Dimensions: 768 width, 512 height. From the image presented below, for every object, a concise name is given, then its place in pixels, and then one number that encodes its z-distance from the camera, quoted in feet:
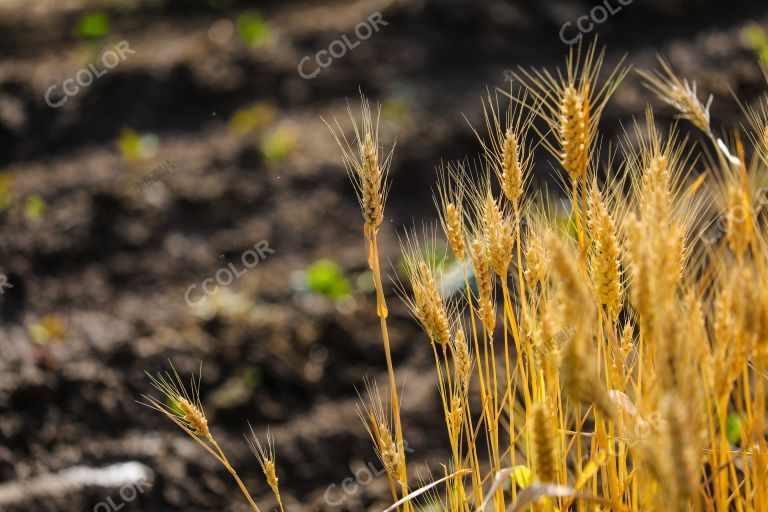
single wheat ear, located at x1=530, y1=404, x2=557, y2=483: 7.80
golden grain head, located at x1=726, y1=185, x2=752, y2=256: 7.85
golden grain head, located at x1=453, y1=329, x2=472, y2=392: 8.30
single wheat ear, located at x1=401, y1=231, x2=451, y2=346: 8.29
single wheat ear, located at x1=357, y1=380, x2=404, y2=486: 8.31
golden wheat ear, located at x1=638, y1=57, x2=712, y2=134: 8.07
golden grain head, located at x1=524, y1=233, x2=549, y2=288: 8.30
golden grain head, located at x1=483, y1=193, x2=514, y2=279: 8.26
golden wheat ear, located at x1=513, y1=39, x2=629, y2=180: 8.13
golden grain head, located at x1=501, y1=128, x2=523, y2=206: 8.29
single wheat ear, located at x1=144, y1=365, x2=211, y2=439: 8.30
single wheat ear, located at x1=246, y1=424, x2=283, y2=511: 8.37
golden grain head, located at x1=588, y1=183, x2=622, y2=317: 8.11
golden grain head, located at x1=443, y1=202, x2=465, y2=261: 8.36
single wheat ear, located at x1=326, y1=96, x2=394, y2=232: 8.32
